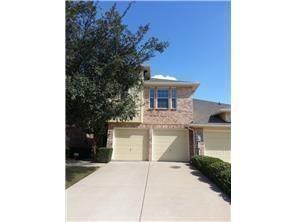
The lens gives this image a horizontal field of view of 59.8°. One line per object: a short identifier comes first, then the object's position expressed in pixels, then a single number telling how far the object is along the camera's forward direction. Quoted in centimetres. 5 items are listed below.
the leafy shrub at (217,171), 732
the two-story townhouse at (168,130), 1539
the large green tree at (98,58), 742
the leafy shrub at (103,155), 1462
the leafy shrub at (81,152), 1639
